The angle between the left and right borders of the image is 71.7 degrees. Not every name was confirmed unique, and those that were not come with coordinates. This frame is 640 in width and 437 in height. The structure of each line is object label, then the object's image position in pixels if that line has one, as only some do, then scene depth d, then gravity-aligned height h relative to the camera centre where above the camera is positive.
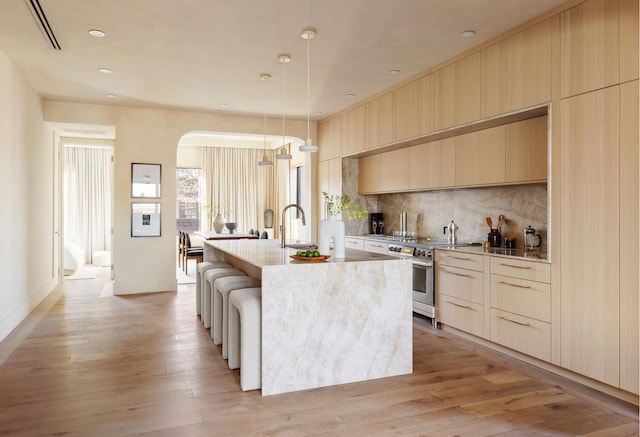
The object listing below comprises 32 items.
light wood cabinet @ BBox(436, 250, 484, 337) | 3.94 -0.67
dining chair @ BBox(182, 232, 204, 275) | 8.20 -0.61
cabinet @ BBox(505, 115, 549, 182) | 3.67 +0.59
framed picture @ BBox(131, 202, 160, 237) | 6.39 +0.01
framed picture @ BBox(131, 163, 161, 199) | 6.36 +0.57
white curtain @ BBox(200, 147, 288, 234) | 10.23 +0.82
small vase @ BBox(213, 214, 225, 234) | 8.25 -0.09
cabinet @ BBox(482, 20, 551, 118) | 3.31 +1.19
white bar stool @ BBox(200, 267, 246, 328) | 4.20 -0.65
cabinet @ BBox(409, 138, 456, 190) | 4.65 +0.61
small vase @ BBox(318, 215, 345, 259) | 3.26 -0.12
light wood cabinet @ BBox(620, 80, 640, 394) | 2.67 -0.10
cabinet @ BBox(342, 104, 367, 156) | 5.97 +1.25
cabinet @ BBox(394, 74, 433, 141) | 4.68 +1.22
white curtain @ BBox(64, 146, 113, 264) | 9.66 +0.48
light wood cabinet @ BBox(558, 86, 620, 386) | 2.81 -0.10
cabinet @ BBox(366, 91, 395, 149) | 5.35 +1.24
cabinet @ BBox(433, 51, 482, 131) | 4.01 +1.22
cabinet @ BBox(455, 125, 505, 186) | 4.04 +0.59
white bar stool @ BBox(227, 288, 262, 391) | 2.88 -0.79
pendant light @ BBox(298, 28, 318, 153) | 3.61 +1.52
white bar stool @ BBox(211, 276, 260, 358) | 3.51 -0.69
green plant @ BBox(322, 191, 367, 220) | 6.36 +0.19
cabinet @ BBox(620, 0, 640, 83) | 2.68 +1.10
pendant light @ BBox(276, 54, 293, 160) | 4.18 +1.54
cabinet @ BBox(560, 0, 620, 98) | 2.82 +1.15
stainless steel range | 4.51 -0.55
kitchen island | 2.88 -0.69
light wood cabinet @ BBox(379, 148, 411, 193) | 5.43 +0.62
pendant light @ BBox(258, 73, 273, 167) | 4.80 +1.55
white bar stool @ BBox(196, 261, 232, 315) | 4.79 -0.57
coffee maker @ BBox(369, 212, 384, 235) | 6.55 -0.06
